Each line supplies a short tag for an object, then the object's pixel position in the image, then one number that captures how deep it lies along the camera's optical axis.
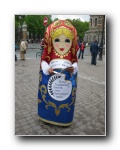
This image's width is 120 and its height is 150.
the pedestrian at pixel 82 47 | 13.26
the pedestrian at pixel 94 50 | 11.08
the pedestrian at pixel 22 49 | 9.73
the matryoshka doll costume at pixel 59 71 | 3.31
